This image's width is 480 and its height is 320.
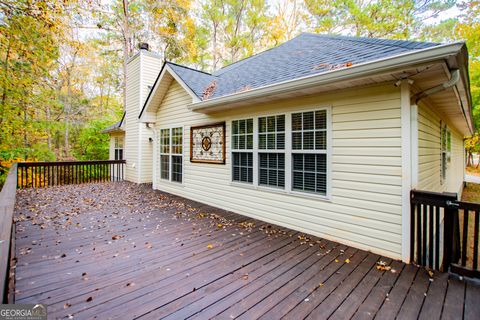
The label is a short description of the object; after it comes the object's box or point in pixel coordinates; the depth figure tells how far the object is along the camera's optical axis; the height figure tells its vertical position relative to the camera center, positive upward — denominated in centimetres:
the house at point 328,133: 297 +44
